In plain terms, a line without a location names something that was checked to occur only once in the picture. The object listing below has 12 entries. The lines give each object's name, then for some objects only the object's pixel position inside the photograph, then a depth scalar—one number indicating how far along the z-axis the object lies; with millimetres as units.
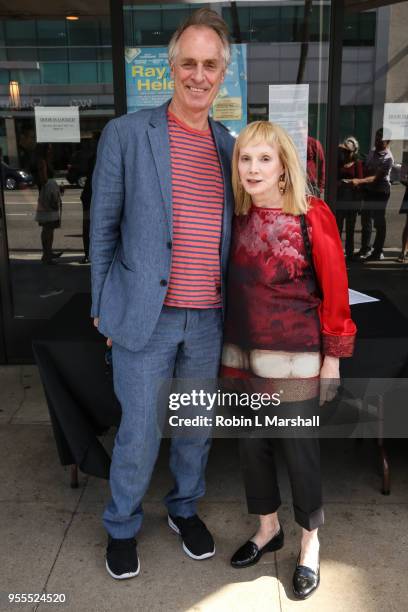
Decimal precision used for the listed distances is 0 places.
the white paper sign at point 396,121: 4004
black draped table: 2699
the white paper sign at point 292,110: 3975
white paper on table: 3199
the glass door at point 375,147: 3895
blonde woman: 2049
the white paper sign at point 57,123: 4090
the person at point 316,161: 4035
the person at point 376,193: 4090
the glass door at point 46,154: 4016
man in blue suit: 2107
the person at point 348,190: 4043
